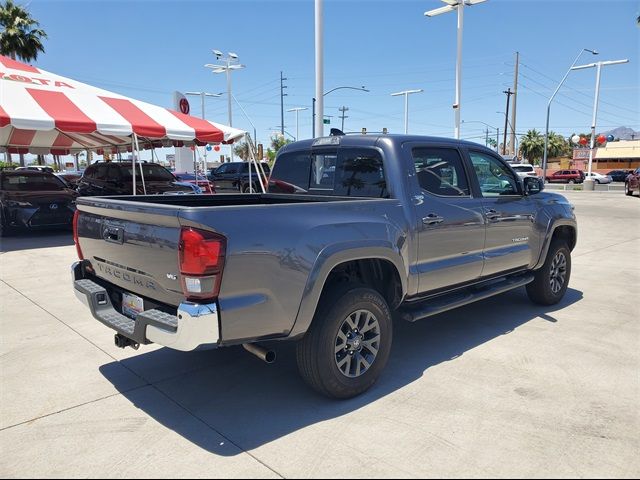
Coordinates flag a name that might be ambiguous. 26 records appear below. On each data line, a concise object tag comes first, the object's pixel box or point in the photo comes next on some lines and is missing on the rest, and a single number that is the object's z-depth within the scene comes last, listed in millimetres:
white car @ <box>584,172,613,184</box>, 46422
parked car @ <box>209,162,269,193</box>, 24422
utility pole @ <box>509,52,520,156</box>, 48094
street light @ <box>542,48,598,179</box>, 35906
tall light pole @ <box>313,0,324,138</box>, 11039
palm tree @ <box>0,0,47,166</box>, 32375
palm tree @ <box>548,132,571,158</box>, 77062
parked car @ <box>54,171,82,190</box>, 23509
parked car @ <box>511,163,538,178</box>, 35062
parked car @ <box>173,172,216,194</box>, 20883
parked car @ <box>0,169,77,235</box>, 11258
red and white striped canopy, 10281
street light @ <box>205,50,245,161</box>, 31975
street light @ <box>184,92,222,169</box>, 41844
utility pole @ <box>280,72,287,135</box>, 78562
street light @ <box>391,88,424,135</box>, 41325
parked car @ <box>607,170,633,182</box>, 52656
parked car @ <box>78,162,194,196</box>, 13664
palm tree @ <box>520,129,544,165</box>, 74375
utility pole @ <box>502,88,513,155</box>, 58438
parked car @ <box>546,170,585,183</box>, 47688
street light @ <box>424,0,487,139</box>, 20672
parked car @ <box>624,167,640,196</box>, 25406
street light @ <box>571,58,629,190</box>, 33219
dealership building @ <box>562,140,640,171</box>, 66125
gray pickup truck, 2805
